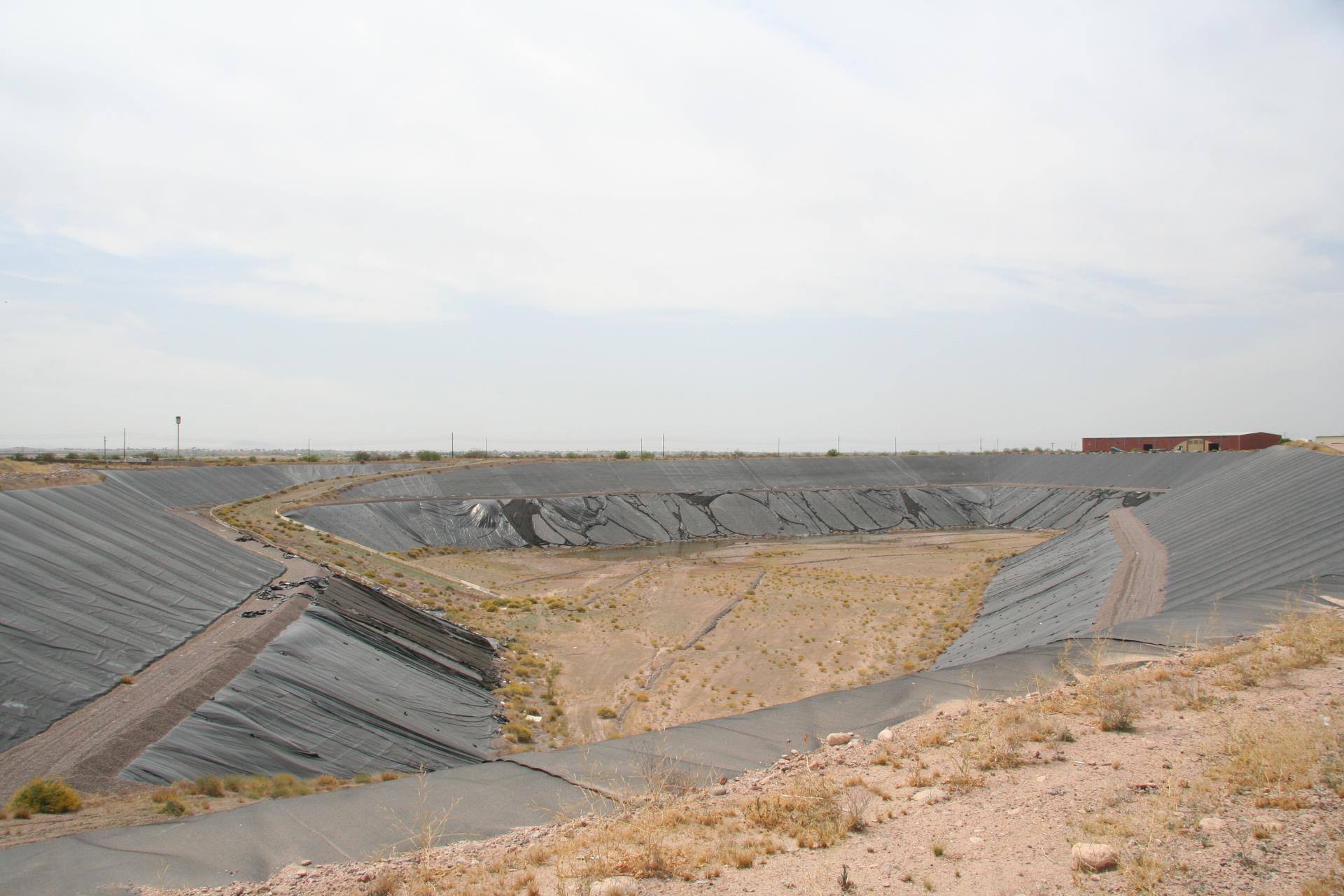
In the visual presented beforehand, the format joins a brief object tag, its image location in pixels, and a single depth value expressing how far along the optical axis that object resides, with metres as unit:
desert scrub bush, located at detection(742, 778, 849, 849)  7.57
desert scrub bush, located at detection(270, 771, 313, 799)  11.88
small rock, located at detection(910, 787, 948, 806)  8.21
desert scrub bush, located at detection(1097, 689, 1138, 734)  9.35
